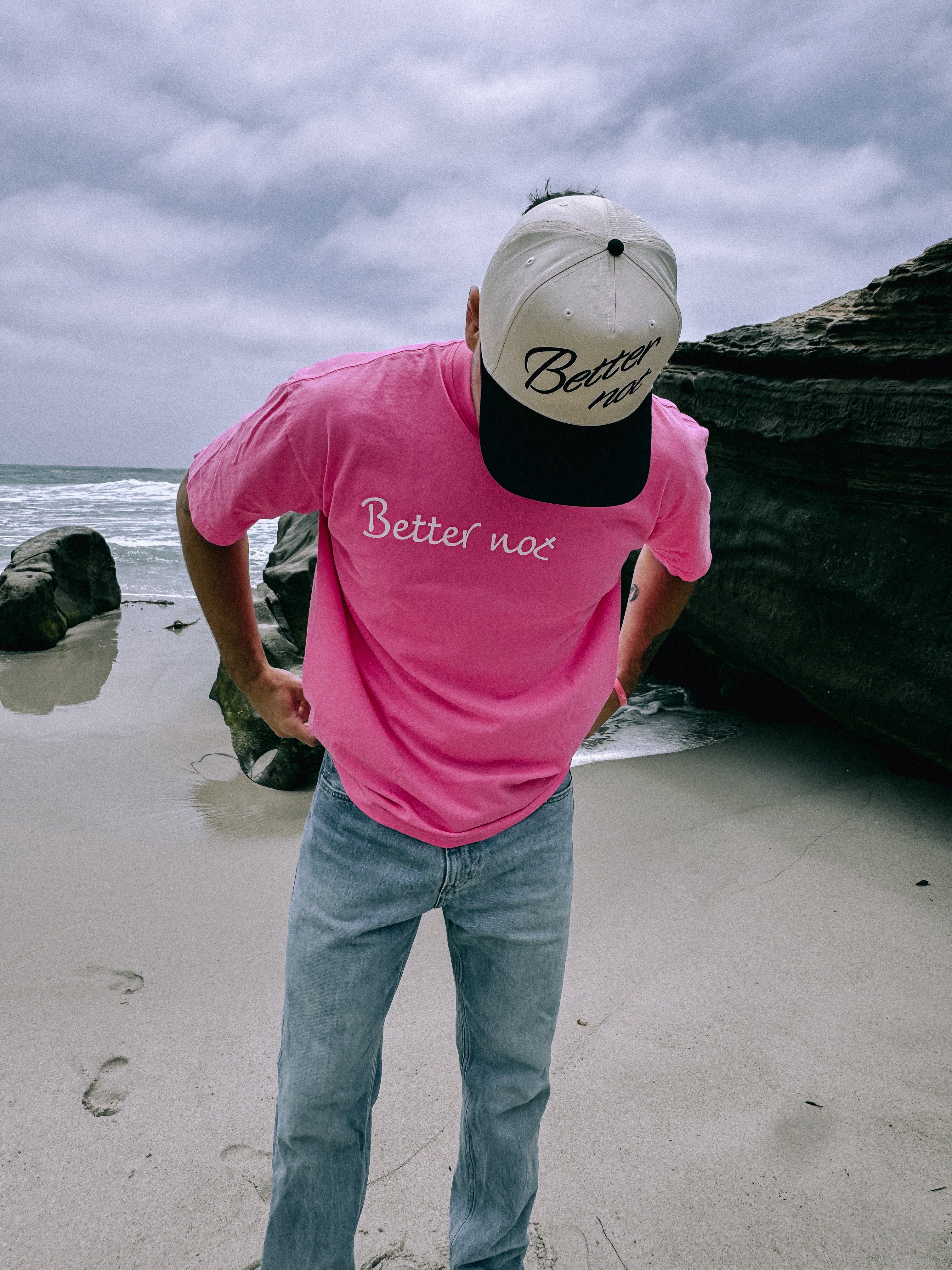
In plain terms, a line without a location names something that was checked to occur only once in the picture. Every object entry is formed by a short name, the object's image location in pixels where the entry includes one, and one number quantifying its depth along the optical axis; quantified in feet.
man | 4.27
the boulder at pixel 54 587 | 25.29
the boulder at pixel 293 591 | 18.76
